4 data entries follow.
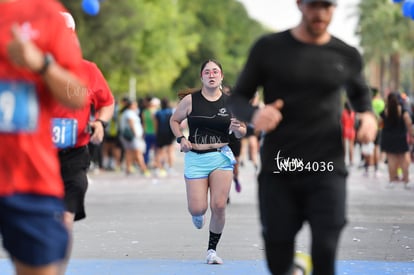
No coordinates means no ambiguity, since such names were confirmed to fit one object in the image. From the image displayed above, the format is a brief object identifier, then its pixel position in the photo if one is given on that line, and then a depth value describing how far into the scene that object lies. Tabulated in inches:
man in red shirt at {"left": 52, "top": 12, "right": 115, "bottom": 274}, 539.5
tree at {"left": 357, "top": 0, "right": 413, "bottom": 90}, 4704.7
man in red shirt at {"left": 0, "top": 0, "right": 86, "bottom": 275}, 337.4
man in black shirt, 418.0
